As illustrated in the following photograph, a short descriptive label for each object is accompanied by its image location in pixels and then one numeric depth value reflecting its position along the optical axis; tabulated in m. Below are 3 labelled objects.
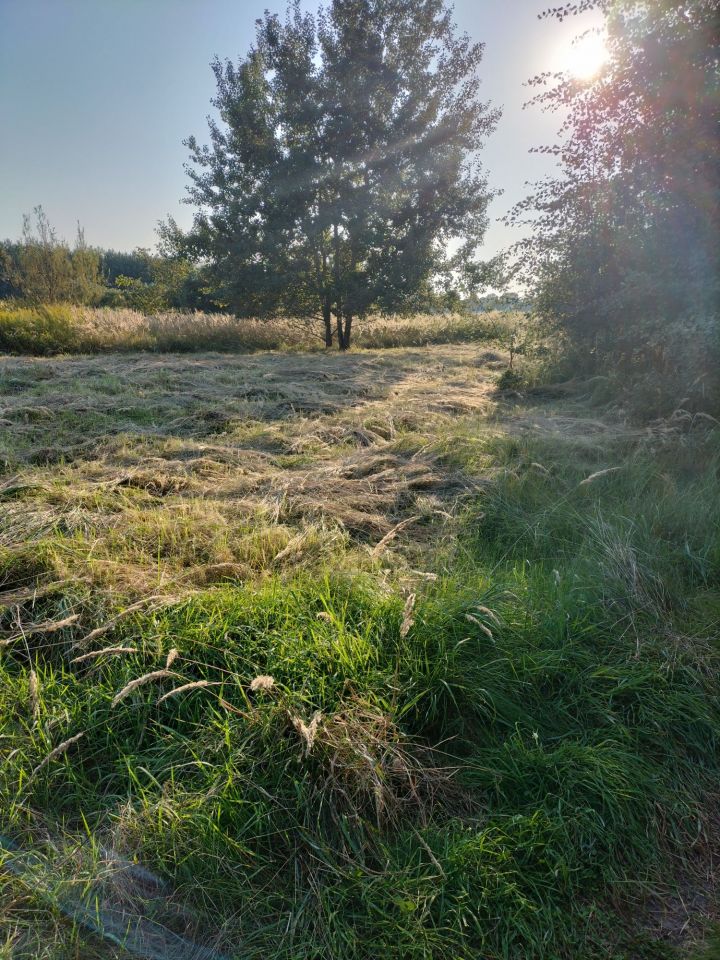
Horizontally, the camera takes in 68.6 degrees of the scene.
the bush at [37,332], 12.00
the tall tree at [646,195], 4.59
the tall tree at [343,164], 14.15
